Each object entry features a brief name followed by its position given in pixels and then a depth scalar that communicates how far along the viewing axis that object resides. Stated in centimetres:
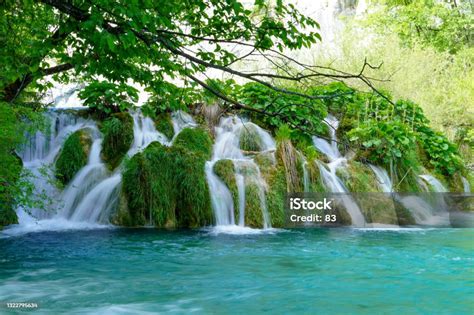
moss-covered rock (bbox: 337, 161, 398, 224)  1108
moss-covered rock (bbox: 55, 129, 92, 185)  1102
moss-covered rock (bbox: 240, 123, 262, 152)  1263
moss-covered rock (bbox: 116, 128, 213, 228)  1007
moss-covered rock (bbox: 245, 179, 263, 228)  1009
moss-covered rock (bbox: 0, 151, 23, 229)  725
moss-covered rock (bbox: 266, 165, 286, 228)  1034
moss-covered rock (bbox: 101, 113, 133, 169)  1161
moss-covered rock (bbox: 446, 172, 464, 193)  1412
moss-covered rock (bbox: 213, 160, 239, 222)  1021
